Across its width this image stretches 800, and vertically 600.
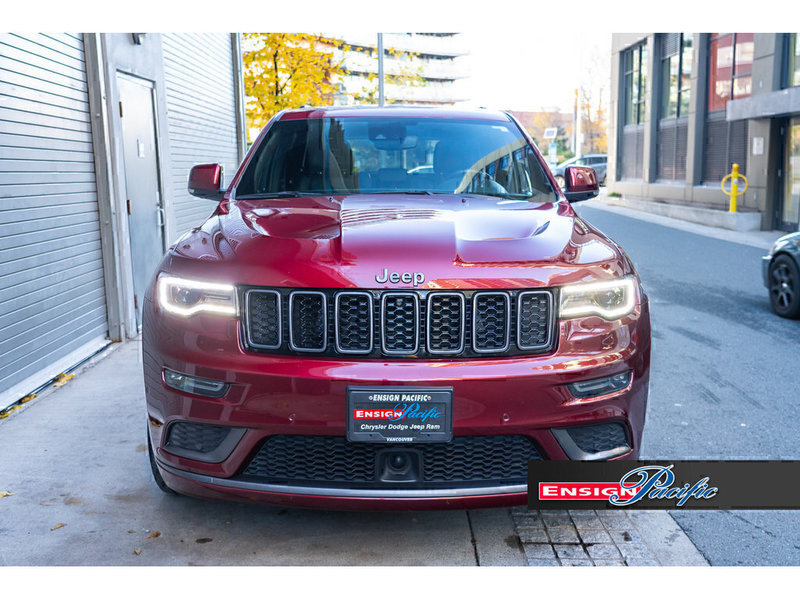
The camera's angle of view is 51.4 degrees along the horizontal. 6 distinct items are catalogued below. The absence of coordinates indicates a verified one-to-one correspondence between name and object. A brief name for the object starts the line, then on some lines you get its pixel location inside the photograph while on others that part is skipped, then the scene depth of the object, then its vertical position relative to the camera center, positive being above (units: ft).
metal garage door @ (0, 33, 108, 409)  18.44 -1.20
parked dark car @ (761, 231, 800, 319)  26.73 -3.96
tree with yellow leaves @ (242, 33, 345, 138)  54.44 +6.35
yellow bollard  66.08 -2.28
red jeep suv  9.70 -2.39
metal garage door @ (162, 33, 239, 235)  35.68 +2.79
